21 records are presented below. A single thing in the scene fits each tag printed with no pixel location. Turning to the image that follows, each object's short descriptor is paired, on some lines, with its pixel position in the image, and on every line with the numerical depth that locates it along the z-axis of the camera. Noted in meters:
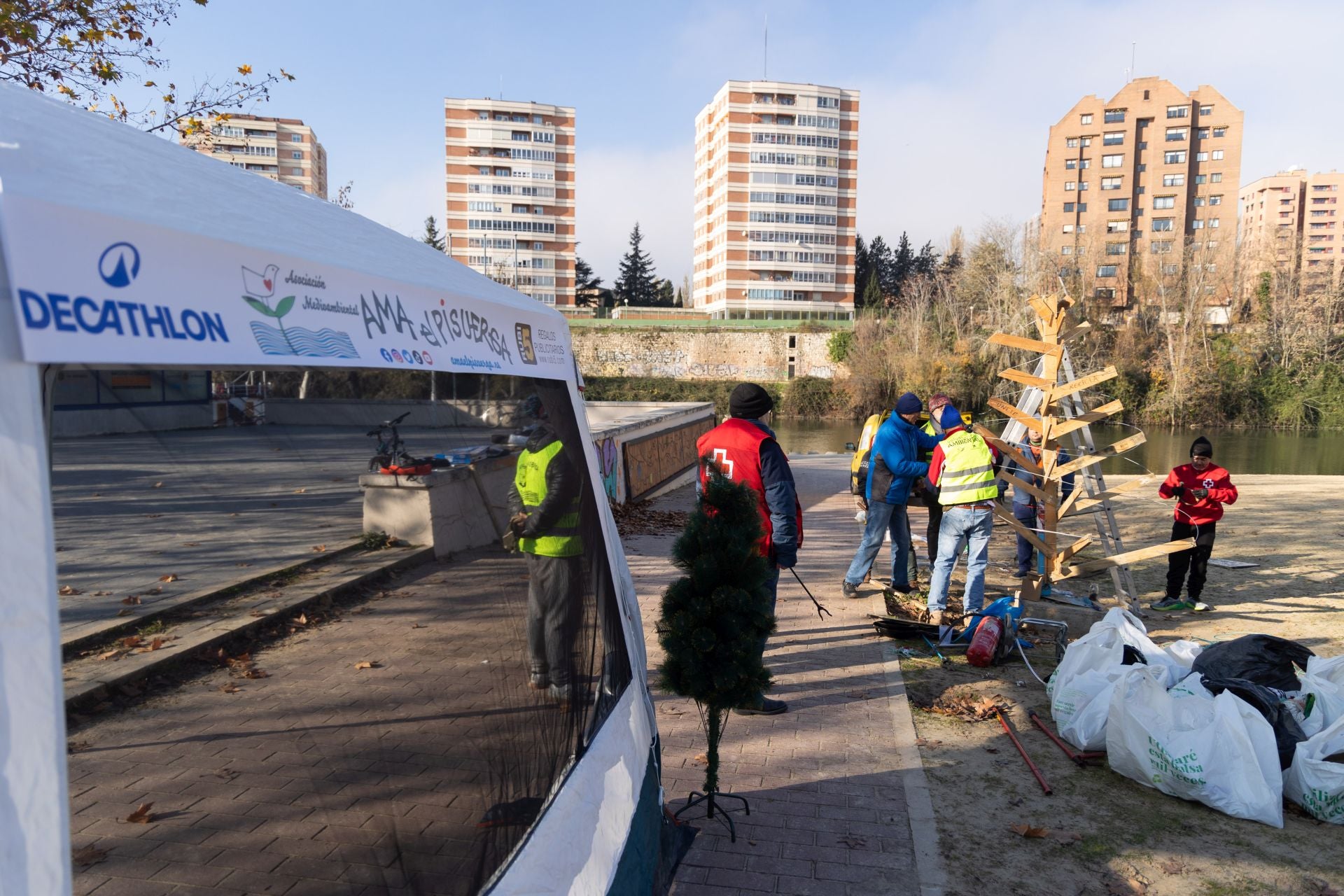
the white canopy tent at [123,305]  1.20
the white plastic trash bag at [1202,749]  4.47
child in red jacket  8.52
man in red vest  5.34
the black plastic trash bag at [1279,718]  4.68
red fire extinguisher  6.74
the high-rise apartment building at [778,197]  87.12
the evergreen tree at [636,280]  93.25
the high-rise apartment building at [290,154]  86.81
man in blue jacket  8.00
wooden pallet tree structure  7.82
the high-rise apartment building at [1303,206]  165.75
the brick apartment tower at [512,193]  92.06
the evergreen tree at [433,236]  83.94
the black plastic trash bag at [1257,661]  4.99
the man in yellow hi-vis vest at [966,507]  7.23
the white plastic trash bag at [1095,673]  5.26
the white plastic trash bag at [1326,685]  4.78
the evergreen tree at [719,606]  4.04
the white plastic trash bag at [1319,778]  4.39
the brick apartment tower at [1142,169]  76.88
